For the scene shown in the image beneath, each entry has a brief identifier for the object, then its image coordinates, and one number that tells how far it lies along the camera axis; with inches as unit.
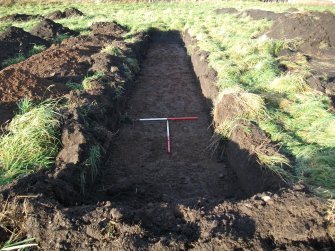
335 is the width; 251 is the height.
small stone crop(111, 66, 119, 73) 320.6
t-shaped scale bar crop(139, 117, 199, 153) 238.1
